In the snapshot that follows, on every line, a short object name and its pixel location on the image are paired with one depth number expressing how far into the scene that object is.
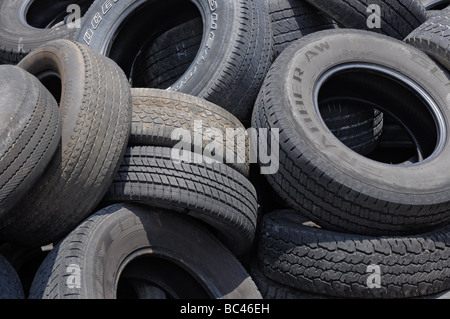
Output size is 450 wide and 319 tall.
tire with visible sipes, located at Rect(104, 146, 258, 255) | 3.22
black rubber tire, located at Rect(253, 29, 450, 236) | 3.40
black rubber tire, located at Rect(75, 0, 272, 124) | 3.95
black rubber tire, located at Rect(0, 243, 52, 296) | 3.32
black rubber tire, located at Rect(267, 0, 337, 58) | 4.33
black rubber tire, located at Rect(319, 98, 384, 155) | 4.22
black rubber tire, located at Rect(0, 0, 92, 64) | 4.93
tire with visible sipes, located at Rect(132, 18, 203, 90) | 4.59
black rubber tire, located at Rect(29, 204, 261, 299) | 2.96
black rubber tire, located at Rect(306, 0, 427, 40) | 4.22
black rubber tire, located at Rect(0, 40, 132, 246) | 3.08
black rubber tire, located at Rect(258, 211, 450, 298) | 3.39
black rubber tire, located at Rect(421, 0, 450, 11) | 5.16
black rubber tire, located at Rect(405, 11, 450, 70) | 3.98
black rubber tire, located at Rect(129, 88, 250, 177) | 3.39
